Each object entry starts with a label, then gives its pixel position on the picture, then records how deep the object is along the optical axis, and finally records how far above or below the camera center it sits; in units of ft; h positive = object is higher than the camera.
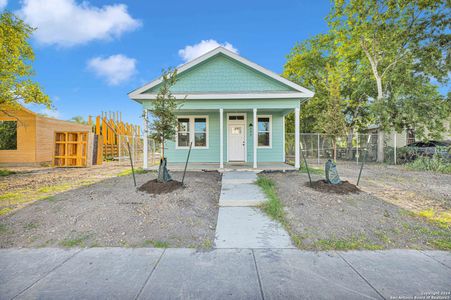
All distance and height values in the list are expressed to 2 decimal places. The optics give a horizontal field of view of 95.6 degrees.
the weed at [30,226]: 12.50 -4.78
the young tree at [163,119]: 18.53 +2.75
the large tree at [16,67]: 29.14 +12.19
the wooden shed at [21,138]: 40.22 +2.05
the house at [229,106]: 29.50 +6.45
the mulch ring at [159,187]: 17.92 -3.44
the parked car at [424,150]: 37.95 +0.04
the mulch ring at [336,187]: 18.35 -3.50
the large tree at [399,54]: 40.68 +20.45
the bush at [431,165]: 34.21 -2.55
